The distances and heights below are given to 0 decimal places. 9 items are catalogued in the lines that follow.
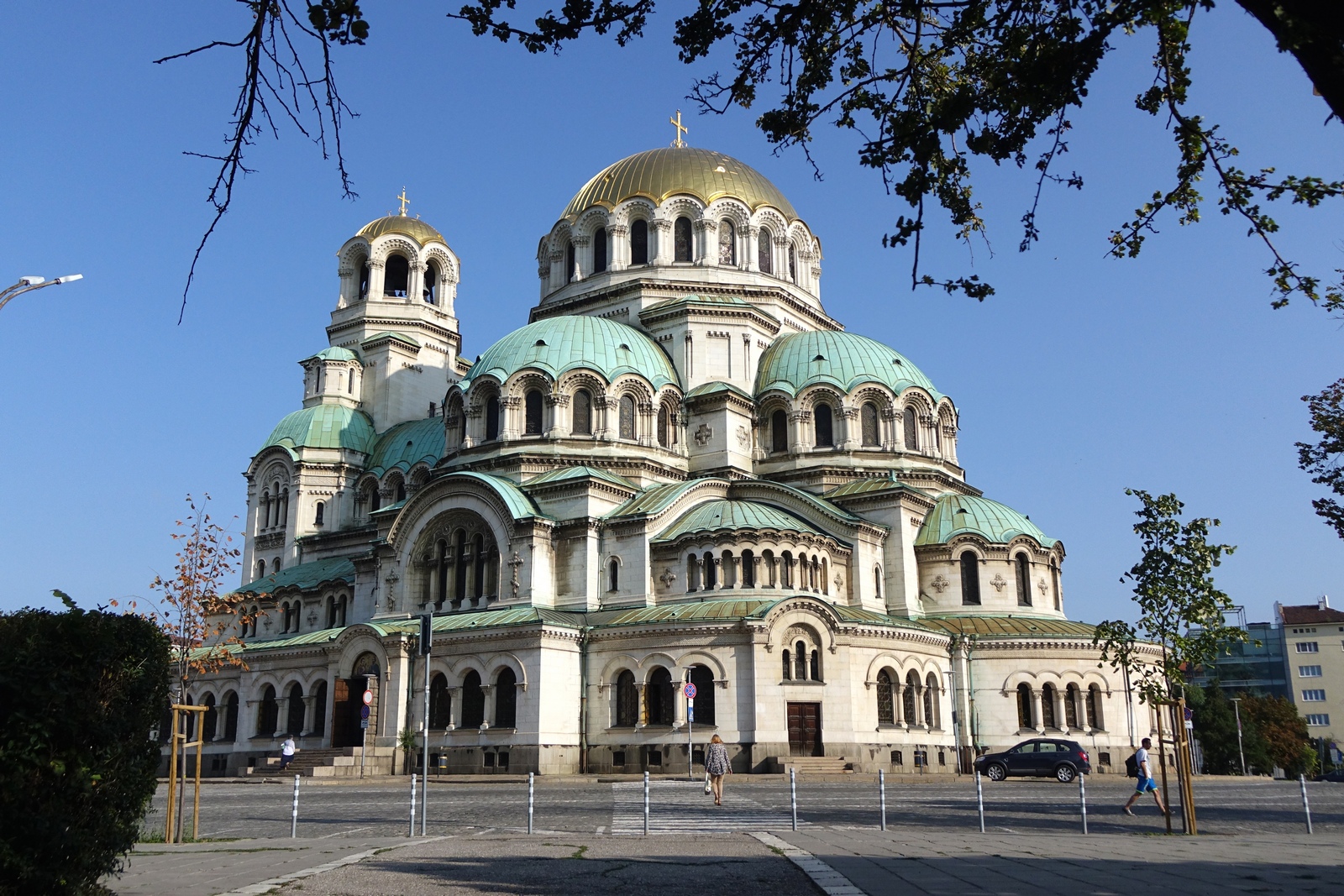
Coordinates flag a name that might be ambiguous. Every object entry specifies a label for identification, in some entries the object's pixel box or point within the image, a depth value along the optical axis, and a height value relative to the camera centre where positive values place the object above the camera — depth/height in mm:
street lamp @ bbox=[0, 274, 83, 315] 17984 +6742
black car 36375 -1270
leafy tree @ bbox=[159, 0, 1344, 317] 7652 +4579
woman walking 24570 -883
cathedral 39156 +6586
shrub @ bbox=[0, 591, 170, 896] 8500 -114
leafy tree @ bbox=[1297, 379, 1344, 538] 25594 +5848
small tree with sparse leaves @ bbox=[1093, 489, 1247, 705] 20016 +2059
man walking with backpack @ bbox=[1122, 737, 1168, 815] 22766 -1226
